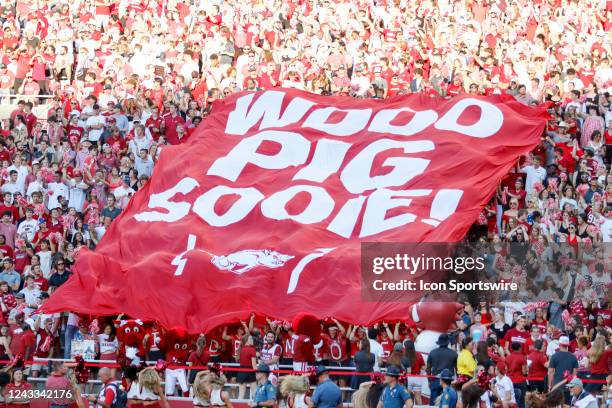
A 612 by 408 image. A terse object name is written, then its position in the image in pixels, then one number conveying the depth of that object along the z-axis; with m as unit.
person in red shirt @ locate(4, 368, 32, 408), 18.23
